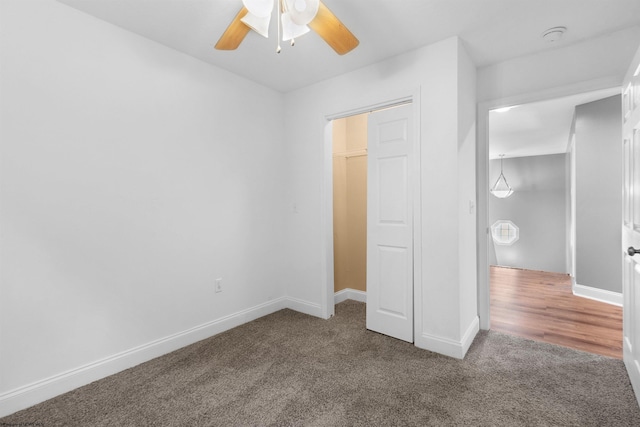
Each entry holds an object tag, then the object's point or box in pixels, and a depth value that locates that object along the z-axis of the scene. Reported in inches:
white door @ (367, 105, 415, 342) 102.6
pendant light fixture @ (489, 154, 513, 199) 303.0
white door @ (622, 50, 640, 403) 68.6
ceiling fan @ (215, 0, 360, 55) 57.1
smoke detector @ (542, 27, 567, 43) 86.7
